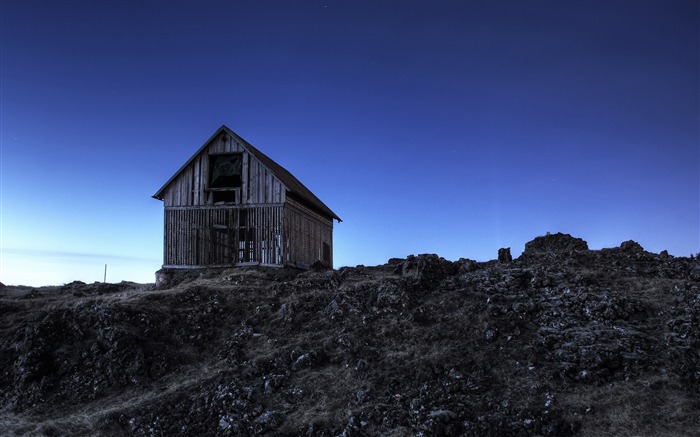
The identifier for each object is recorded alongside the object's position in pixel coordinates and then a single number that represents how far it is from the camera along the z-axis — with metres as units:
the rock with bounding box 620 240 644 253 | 27.79
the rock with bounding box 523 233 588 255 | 30.66
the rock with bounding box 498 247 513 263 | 28.55
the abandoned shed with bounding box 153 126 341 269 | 33.25
